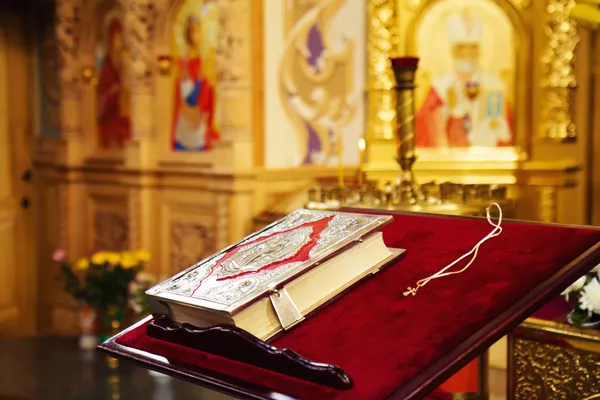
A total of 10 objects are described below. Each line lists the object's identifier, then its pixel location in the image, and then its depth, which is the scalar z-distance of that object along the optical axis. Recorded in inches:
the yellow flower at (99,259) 163.0
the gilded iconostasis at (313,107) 165.2
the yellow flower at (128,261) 162.6
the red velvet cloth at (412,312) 37.8
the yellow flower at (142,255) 166.2
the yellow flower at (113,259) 163.2
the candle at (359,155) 100.6
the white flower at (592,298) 68.6
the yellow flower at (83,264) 160.9
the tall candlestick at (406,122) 88.7
